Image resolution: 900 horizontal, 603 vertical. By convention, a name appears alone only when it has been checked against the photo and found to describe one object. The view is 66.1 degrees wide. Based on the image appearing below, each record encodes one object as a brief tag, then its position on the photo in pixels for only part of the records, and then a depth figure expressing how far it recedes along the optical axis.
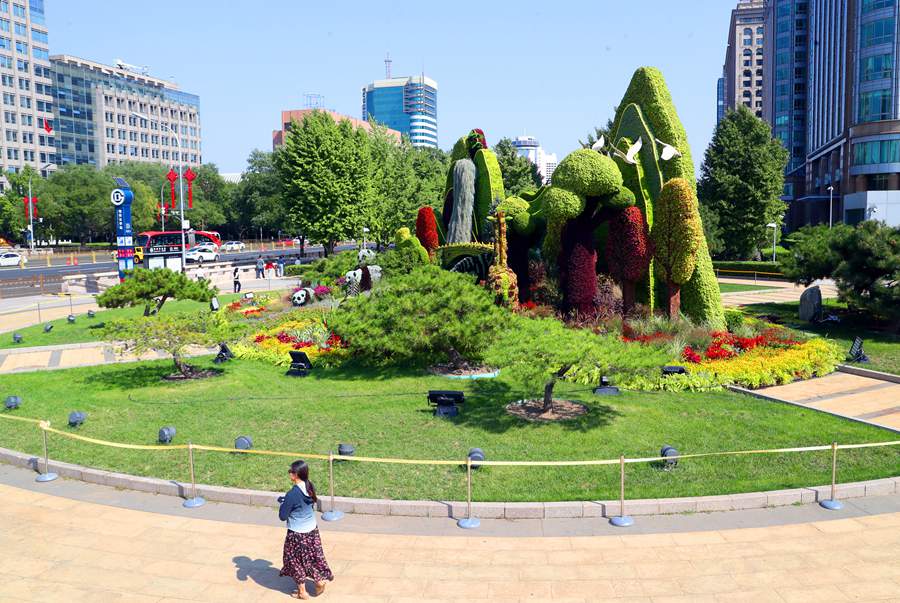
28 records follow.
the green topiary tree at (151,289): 22.22
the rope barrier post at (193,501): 10.34
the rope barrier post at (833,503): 10.04
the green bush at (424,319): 16.78
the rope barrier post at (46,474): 11.45
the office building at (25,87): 97.06
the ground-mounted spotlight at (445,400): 14.53
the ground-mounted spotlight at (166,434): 12.66
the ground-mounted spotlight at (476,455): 10.97
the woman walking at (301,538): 7.75
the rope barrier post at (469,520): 9.62
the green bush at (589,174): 20.36
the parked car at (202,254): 60.53
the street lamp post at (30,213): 69.16
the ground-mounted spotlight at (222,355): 19.70
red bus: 58.50
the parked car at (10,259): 59.74
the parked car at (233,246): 81.69
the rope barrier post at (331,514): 9.84
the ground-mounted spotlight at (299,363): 18.61
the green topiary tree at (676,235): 20.03
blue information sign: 38.74
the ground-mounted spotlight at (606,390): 16.06
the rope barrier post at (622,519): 9.59
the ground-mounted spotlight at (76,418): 13.75
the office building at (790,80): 90.12
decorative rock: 25.78
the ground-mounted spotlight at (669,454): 11.20
